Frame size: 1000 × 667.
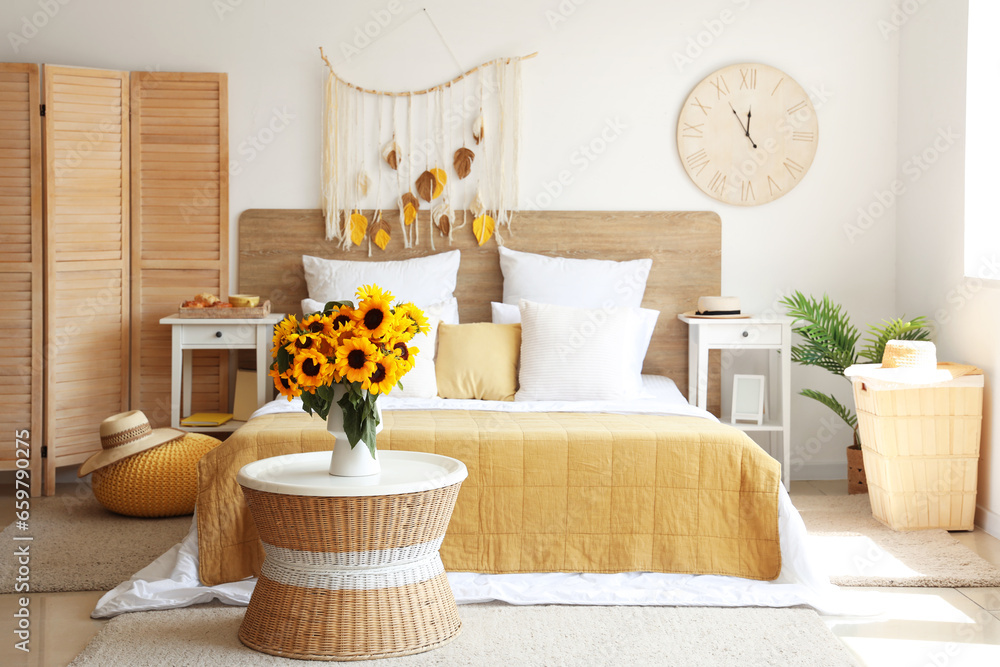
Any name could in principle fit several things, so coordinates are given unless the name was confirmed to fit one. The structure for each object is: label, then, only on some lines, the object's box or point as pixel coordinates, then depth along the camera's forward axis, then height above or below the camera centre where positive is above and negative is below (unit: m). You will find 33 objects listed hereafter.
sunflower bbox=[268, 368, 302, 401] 2.26 -0.19
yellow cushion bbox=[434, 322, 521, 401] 3.65 -0.21
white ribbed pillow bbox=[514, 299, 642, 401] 3.55 -0.17
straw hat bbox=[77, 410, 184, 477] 3.49 -0.53
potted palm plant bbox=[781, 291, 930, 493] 3.98 -0.13
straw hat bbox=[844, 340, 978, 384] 3.38 -0.19
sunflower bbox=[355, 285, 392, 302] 2.27 +0.04
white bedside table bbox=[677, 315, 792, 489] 3.94 -0.12
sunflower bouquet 2.22 -0.12
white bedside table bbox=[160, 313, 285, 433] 3.84 -0.14
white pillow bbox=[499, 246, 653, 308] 4.06 +0.15
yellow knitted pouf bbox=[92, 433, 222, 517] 3.52 -0.69
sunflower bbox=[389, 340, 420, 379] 2.27 -0.11
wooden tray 3.86 -0.03
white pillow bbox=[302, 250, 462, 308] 4.04 +0.14
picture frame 4.06 -0.37
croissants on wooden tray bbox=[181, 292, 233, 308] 3.91 +0.02
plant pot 4.00 -0.69
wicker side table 2.20 -0.64
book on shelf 3.93 -0.50
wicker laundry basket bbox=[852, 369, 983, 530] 3.39 -0.50
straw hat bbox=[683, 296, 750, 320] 4.00 +0.03
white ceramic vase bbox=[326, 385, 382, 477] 2.31 -0.37
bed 2.65 -0.65
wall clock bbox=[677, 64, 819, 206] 4.24 +0.86
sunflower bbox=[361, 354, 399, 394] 2.24 -0.16
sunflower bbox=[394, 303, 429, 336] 2.32 -0.02
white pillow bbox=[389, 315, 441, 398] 3.56 -0.27
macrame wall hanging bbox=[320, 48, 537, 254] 4.21 +0.72
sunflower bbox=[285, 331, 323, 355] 2.24 -0.08
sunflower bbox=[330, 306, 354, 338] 2.25 -0.04
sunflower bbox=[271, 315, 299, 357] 2.31 -0.06
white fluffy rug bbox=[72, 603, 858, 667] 2.23 -0.86
